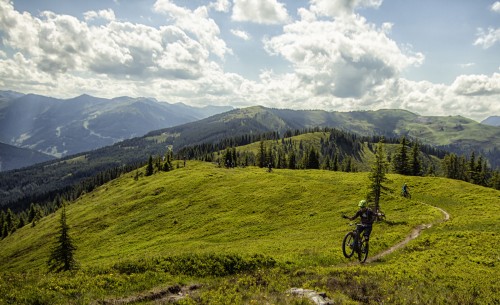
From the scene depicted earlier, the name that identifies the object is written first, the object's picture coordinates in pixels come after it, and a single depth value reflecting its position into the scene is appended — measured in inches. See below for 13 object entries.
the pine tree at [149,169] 5556.1
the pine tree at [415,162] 4343.0
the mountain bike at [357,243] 869.6
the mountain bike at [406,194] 2223.3
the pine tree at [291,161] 5423.2
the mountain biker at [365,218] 847.1
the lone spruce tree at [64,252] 1726.1
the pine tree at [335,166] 5501.0
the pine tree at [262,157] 5482.3
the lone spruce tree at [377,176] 1958.7
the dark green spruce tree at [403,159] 4097.0
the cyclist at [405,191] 2218.6
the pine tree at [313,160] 5300.2
